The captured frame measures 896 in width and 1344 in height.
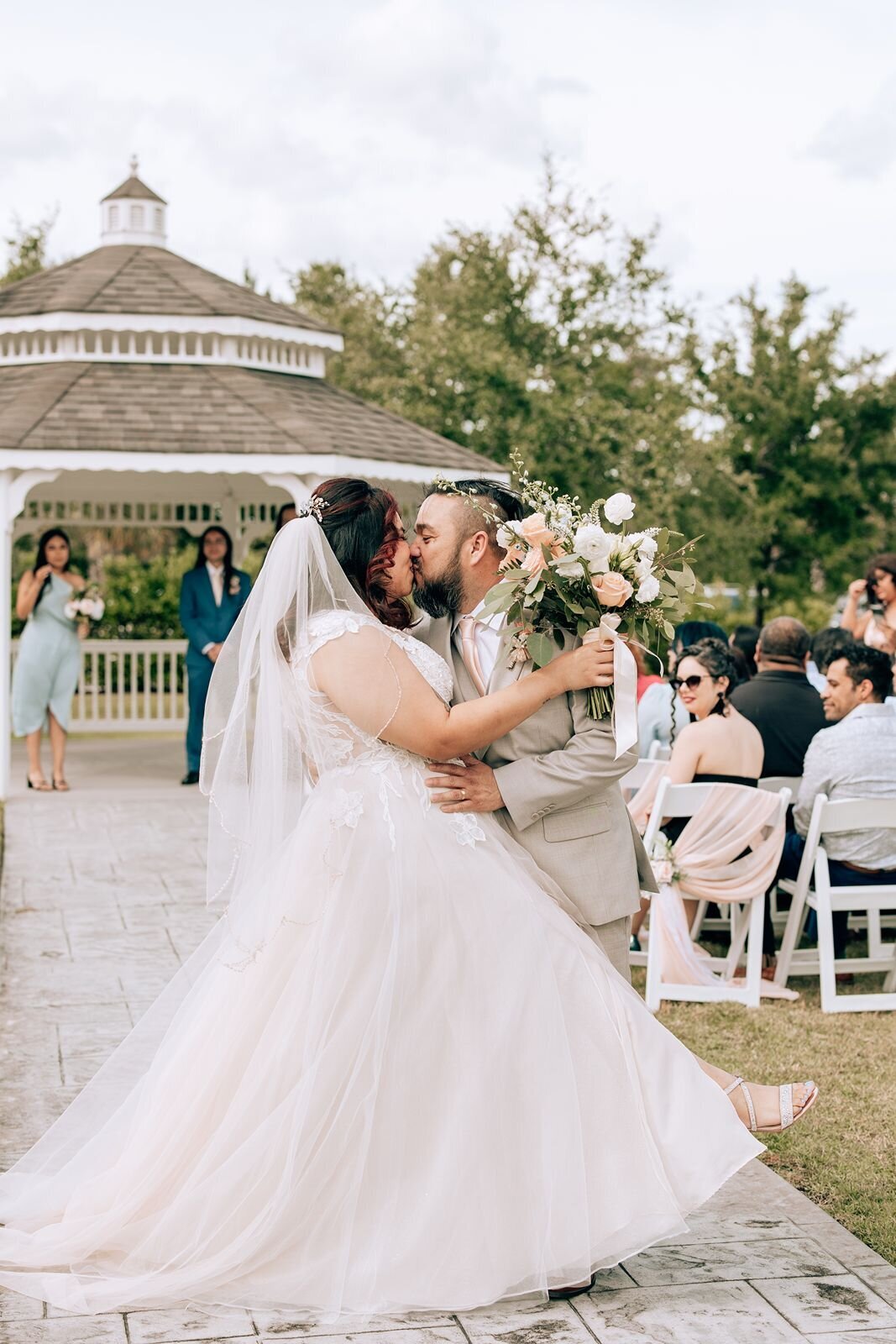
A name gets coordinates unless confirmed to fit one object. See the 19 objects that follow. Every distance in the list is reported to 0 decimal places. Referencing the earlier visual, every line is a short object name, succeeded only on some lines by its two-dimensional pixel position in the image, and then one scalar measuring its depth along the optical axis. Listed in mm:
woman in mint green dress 13227
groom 4168
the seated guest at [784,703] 8055
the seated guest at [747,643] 10555
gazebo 13133
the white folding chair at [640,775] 7531
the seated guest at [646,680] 9412
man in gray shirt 7148
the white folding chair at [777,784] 7934
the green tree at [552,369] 23484
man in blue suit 13633
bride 3869
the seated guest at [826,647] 7715
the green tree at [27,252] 28078
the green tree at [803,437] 31031
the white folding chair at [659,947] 6863
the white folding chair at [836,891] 6930
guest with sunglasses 7195
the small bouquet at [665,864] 6934
